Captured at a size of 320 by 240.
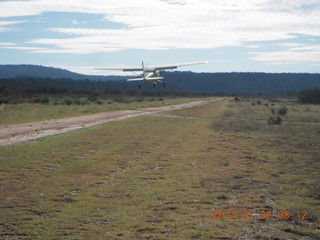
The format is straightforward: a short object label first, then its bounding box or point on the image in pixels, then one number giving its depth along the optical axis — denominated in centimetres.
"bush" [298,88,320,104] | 9419
